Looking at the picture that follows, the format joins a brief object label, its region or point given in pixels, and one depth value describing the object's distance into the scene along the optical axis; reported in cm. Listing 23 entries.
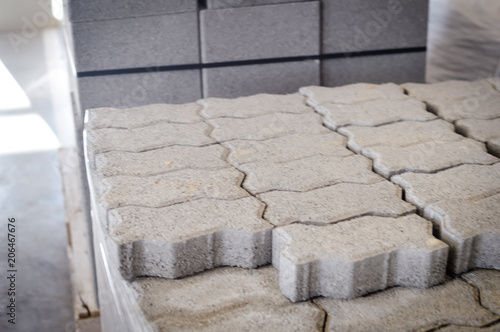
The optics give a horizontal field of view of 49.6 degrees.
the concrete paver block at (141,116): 173
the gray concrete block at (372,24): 247
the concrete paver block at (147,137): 156
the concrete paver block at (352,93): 193
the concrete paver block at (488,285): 102
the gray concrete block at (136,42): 223
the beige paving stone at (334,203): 119
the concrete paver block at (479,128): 163
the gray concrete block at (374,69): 257
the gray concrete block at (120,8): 217
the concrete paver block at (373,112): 174
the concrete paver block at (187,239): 110
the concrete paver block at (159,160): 143
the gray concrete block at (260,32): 232
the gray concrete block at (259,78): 241
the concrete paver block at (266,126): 165
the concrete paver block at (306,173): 134
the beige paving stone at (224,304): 98
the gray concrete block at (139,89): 231
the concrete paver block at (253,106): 181
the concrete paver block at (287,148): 151
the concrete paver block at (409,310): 98
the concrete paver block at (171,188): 127
